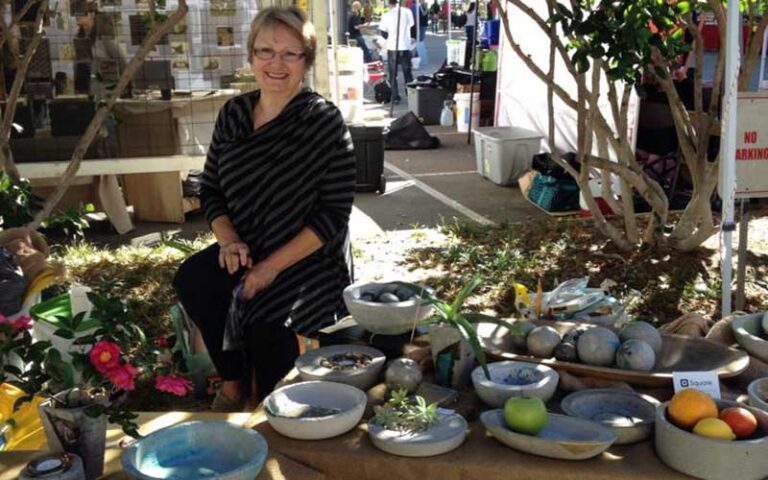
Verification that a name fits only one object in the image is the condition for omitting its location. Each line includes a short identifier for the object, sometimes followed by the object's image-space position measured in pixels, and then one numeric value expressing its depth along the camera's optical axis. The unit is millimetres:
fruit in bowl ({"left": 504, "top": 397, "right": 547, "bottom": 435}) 1832
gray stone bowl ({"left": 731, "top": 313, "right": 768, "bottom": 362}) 2275
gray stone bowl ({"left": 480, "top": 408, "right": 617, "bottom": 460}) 1767
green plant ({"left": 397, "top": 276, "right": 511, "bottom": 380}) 2098
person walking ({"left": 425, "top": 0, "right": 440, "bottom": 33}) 27969
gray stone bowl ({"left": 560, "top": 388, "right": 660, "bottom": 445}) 1870
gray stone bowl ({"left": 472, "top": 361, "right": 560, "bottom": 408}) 2016
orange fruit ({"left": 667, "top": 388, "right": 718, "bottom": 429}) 1769
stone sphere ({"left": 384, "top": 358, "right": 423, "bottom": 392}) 2113
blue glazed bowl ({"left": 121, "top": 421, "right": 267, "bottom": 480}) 1723
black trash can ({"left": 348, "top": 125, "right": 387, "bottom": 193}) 7457
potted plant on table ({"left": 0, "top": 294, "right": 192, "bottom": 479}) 1702
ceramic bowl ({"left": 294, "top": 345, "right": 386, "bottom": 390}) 2177
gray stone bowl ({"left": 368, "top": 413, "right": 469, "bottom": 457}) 1822
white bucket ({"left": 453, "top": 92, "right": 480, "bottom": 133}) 10234
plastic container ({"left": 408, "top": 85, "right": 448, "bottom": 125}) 11570
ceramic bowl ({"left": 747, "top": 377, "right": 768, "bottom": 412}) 1896
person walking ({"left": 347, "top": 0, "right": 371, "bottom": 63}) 17047
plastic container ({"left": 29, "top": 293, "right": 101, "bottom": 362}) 3258
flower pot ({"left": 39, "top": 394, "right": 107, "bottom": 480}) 1731
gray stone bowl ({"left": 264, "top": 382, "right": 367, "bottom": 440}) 1898
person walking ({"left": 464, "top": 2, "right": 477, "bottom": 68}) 12702
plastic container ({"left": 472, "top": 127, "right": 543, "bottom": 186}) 7746
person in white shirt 13484
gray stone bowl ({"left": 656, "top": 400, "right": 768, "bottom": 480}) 1673
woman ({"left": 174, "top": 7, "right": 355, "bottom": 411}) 2988
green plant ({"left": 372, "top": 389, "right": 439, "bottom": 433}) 1901
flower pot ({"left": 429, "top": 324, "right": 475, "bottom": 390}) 2191
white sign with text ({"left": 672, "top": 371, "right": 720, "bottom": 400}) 1983
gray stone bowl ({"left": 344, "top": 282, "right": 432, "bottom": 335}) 2381
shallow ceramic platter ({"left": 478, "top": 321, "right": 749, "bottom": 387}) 2146
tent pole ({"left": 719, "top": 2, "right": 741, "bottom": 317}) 3498
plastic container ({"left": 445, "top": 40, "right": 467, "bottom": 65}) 14914
